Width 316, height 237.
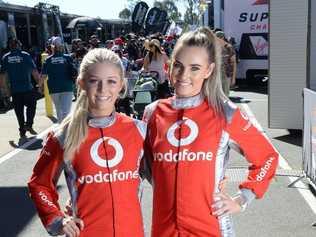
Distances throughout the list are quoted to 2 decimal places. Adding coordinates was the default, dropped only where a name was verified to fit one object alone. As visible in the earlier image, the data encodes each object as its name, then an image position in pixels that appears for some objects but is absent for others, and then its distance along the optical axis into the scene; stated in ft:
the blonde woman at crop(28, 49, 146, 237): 5.64
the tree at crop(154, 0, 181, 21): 237.98
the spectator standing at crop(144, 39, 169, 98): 24.39
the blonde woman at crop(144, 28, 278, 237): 5.68
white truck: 41.94
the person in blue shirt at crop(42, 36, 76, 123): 24.07
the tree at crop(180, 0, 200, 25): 145.45
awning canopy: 82.18
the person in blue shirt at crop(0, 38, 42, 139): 25.09
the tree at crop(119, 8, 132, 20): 291.75
